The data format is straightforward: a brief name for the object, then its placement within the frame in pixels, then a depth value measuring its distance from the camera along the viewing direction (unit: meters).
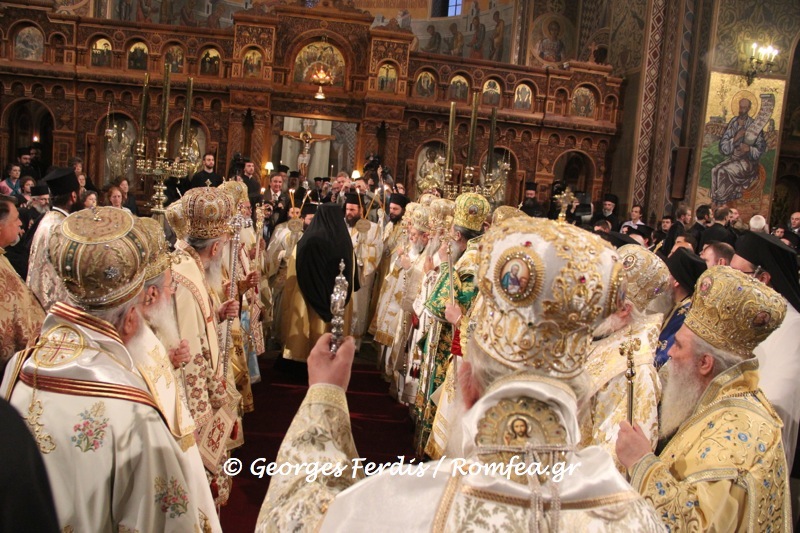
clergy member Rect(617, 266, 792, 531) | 2.12
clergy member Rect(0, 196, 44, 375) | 3.57
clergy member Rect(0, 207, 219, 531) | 1.89
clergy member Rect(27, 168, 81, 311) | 4.71
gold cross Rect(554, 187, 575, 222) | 11.50
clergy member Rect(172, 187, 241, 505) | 3.55
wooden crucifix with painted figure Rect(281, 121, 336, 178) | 14.07
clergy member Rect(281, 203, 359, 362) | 7.33
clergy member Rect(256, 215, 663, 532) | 1.34
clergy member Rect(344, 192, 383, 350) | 8.92
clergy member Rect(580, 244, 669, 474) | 2.64
